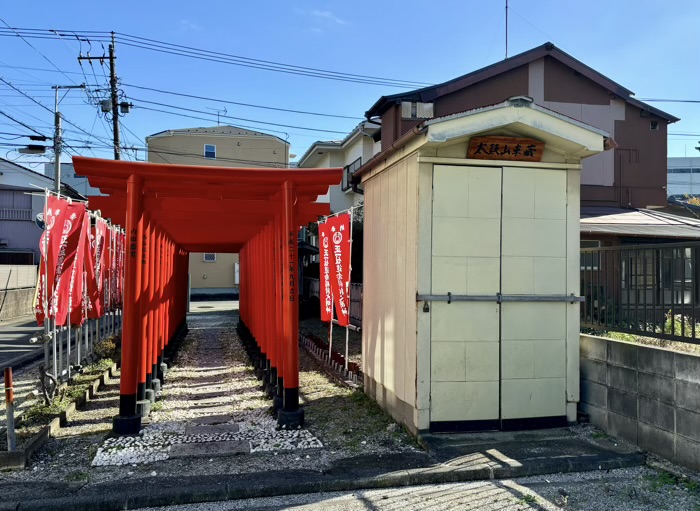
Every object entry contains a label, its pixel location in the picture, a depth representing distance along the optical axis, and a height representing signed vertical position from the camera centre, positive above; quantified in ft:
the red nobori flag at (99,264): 34.17 +0.09
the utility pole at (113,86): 77.87 +25.81
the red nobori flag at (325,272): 35.54 -0.24
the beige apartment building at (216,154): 118.42 +24.77
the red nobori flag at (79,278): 28.40 -0.66
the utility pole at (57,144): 68.72 +15.40
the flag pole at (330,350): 37.80 -5.65
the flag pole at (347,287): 33.68 -1.16
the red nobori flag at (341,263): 33.60 +0.34
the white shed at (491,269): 20.31 +0.04
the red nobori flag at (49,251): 24.62 +0.62
